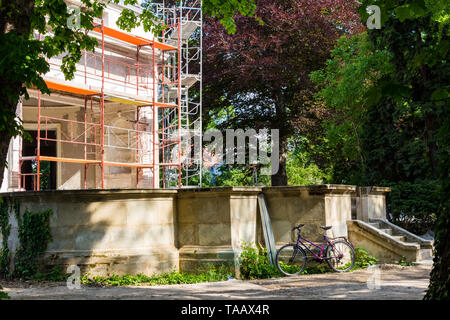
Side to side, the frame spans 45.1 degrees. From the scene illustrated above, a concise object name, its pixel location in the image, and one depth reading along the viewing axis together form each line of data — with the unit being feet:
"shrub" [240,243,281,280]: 34.81
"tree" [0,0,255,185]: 18.13
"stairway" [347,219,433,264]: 41.22
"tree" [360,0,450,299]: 50.85
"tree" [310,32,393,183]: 58.03
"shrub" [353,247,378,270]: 39.32
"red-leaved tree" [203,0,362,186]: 74.23
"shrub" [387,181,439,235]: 54.24
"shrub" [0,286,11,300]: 16.88
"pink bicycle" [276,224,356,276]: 35.81
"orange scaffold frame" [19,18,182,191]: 57.16
